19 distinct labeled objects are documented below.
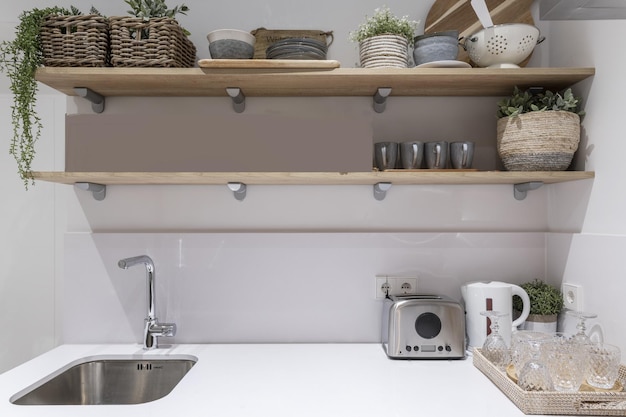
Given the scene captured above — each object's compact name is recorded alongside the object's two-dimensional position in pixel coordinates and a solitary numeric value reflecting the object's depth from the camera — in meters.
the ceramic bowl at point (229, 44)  1.60
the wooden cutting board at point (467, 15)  1.82
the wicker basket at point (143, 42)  1.57
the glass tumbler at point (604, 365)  1.26
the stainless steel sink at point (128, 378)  1.64
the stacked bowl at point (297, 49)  1.62
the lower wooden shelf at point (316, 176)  1.55
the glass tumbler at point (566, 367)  1.26
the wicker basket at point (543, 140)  1.56
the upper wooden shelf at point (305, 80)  1.58
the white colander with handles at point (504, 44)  1.61
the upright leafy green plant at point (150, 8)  1.63
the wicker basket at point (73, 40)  1.56
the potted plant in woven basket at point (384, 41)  1.62
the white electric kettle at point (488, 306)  1.62
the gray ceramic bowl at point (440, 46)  1.61
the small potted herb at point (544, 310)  1.66
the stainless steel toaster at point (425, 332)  1.59
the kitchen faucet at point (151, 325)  1.70
